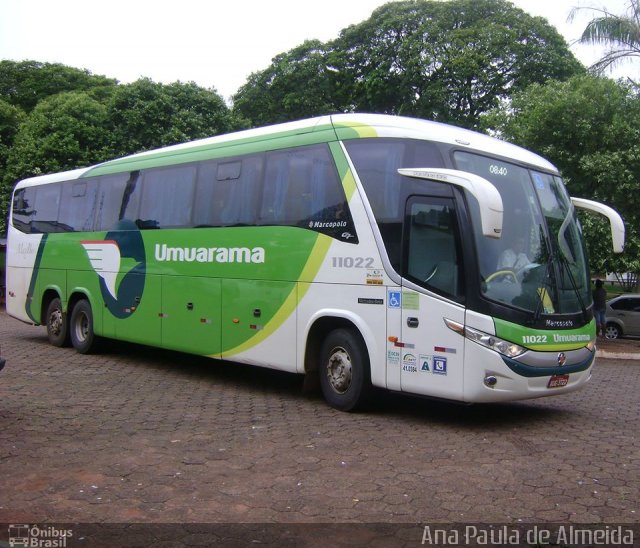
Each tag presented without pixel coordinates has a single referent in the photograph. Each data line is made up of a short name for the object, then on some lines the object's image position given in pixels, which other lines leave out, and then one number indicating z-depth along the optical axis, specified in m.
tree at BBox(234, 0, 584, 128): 32.47
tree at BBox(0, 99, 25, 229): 27.79
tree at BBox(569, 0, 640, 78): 16.91
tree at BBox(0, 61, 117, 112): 39.88
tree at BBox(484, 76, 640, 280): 17.06
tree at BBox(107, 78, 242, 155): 24.88
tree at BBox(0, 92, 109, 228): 25.52
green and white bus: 7.44
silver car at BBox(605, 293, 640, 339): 21.62
